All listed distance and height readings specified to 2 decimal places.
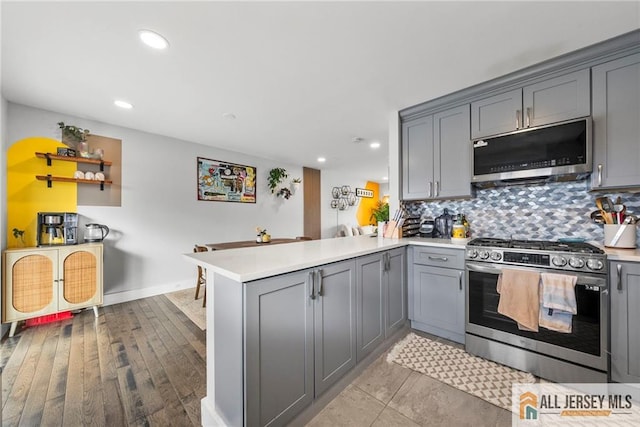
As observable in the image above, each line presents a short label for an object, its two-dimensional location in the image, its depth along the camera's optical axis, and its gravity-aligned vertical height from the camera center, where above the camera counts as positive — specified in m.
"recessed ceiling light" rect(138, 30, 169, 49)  1.62 +1.21
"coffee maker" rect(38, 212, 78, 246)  2.71 -0.18
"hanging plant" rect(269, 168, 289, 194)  5.16 +0.78
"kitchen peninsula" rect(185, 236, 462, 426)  1.13 -0.65
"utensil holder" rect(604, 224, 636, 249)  1.69 -0.17
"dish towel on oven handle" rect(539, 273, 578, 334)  1.59 -0.60
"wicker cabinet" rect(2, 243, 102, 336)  2.37 -0.73
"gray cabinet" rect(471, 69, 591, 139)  1.90 +0.93
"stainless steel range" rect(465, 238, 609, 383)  1.58 -0.77
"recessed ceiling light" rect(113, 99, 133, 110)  2.59 +1.21
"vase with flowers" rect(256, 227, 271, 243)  3.61 -0.39
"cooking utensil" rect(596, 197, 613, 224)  1.82 +0.04
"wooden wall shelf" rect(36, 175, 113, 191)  2.75 +0.40
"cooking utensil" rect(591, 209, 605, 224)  1.96 -0.04
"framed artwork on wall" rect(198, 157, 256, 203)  4.20 +0.59
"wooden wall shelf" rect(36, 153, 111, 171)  2.75 +0.65
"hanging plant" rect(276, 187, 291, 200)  5.42 +0.45
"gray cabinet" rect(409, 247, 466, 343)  2.15 -0.75
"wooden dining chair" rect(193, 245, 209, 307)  3.27 -0.89
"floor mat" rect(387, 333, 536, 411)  1.63 -1.22
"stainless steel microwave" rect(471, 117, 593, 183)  1.85 +0.51
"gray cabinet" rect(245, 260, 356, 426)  1.15 -0.71
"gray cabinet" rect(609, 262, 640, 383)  1.50 -0.69
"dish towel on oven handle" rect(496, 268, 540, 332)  1.69 -0.61
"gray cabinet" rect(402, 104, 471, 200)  2.45 +0.62
